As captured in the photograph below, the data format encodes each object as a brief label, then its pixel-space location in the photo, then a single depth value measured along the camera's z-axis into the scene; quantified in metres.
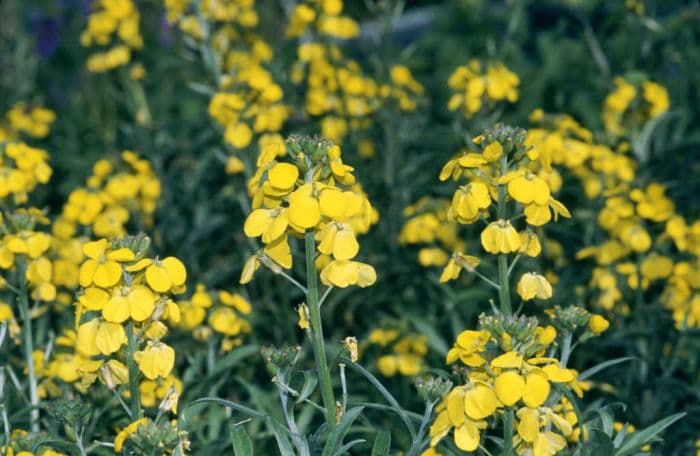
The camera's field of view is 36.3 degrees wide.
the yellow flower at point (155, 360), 2.23
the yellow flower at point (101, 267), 2.17
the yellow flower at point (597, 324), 2.56
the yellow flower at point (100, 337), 2.19
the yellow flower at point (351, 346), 2.31
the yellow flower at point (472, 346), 2.14
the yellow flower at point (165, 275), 2.18
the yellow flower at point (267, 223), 2.16
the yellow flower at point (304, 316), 2.27
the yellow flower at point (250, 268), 2.30
